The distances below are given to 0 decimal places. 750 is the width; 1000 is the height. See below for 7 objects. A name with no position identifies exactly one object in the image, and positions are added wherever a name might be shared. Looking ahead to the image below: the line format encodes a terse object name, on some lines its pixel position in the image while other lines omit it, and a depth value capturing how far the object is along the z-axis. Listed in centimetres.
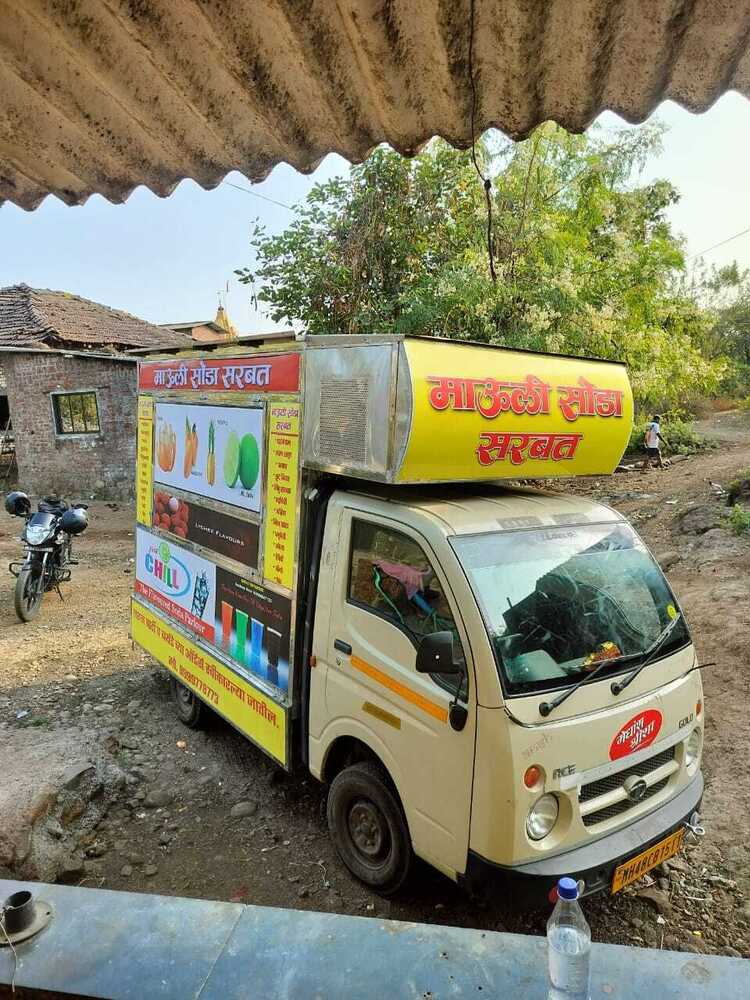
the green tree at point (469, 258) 1168
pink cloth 308
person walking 1723
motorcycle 741
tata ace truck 268
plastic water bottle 167
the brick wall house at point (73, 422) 1534
